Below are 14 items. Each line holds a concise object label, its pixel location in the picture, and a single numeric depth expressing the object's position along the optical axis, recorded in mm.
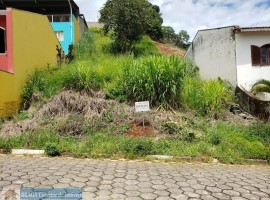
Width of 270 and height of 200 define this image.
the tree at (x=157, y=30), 23474
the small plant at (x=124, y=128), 6315
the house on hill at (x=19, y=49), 7289
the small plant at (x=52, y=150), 5248
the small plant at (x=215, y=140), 5913
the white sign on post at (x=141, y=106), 6145
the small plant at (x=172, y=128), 6352
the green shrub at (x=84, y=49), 12673
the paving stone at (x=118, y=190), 3211
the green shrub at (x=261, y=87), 9772
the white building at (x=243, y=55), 10148
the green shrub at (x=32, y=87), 7829
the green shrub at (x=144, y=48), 16616
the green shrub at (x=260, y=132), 6364
